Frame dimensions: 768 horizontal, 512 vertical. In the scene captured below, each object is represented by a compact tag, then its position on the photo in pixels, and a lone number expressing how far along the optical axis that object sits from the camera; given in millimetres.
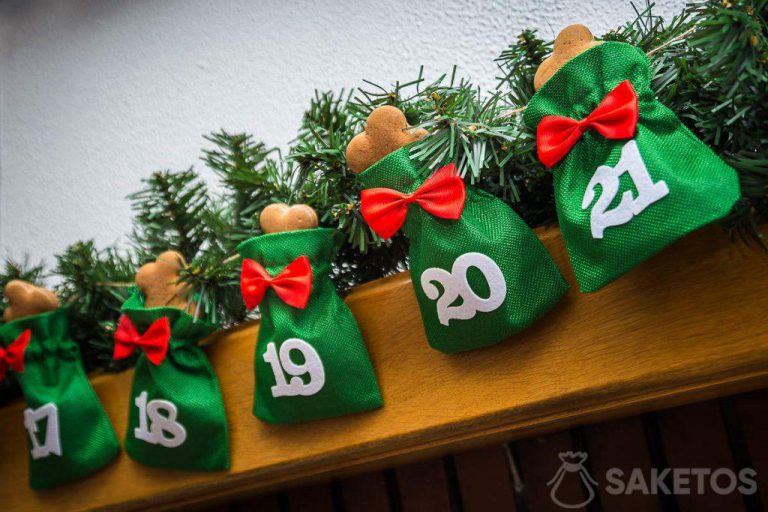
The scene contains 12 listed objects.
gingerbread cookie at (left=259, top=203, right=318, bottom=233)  716
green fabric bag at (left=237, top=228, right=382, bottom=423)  687
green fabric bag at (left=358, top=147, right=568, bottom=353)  597
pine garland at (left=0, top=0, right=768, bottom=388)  520
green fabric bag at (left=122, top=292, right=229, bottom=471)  785
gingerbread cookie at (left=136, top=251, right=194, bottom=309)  801
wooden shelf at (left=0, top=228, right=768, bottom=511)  549
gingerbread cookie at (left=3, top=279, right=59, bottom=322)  901
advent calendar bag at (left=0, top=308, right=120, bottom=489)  871
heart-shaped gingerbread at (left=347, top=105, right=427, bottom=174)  647
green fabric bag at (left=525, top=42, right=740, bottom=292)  503
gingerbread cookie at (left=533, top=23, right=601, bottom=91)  594
